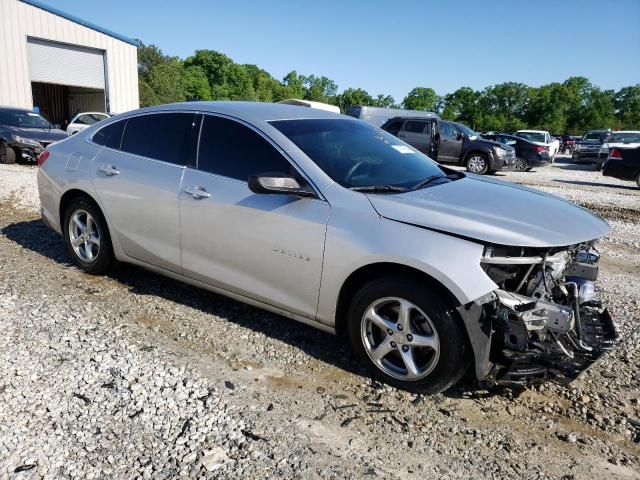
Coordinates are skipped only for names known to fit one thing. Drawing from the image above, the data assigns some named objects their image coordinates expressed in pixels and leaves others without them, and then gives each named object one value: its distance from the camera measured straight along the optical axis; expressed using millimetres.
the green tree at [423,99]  118312
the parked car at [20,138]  13071
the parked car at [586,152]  23252
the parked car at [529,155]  19266
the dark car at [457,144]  16656
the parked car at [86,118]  18547
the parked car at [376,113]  22781
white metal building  21766
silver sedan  2746
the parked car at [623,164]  13875
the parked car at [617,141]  20797
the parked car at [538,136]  23744
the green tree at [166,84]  60062
